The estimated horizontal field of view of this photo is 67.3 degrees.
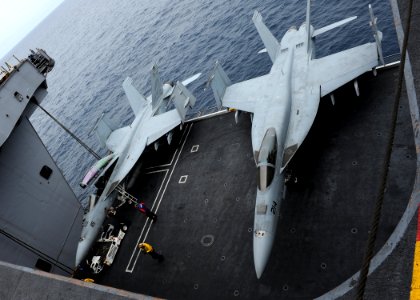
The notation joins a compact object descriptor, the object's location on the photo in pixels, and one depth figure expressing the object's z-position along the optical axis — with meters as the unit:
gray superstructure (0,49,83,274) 16.96
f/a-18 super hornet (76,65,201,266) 21.11
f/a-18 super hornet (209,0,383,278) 13.82
